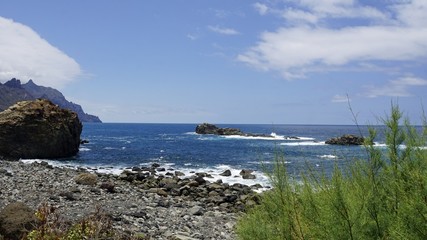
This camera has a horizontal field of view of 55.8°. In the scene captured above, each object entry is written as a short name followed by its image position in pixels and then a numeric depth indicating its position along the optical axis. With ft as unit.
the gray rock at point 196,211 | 57.98
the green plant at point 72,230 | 21.03
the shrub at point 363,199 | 13.79
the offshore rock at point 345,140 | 243.40
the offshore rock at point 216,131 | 377.97
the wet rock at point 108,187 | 65.26
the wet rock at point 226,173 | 114.95
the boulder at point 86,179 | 68.18
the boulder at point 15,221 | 28.55
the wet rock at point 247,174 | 108.78
